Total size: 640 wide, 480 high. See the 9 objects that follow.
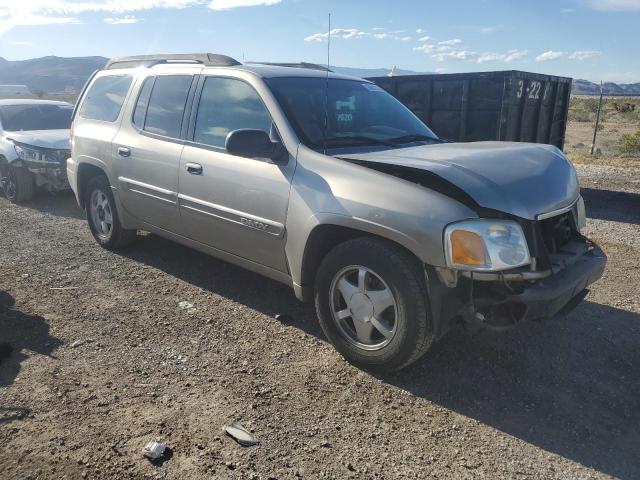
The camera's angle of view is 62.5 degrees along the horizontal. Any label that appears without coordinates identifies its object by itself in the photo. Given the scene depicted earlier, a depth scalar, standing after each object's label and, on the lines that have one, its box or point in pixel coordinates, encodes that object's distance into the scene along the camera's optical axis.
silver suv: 2.93
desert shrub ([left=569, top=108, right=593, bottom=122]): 37.72
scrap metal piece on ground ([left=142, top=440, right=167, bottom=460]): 2.59
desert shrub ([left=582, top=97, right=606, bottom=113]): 45.51
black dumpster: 8.19
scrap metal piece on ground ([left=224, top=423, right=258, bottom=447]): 2.71
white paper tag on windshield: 4.63
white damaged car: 8.27
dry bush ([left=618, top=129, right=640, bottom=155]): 16.50
